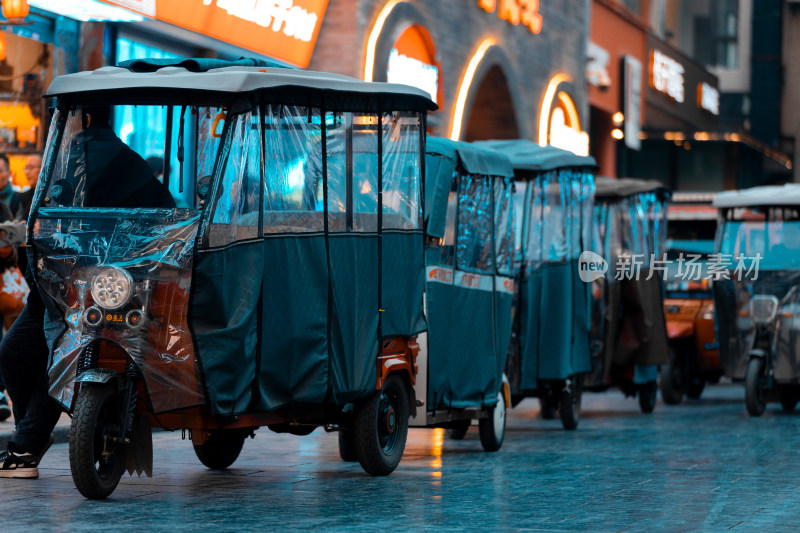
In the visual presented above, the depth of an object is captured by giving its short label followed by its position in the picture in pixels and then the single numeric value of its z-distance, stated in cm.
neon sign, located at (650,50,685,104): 3269
